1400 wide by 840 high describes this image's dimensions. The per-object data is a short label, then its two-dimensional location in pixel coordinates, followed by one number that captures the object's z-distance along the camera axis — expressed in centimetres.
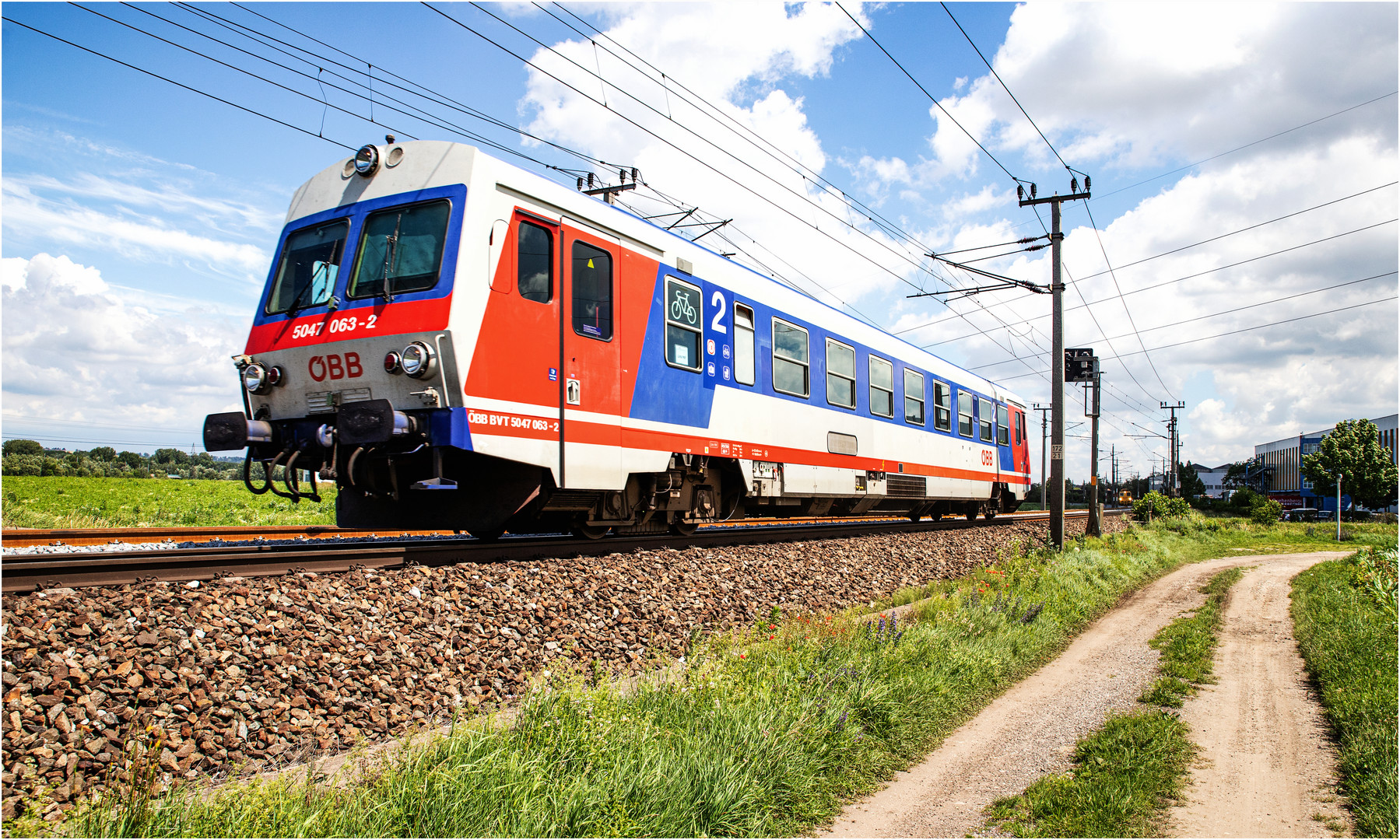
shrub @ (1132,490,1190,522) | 3409
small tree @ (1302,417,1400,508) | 5609
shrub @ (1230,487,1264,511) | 5959
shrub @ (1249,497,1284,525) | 4297
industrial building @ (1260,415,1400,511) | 7481
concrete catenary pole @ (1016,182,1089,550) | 1775
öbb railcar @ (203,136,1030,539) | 720
